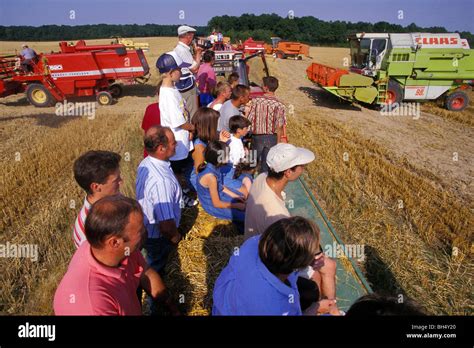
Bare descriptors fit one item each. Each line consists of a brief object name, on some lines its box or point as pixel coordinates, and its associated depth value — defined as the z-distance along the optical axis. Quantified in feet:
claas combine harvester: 36.86
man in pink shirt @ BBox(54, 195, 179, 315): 5.15
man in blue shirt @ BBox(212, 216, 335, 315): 5.39
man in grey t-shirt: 14.78
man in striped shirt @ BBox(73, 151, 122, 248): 7.39
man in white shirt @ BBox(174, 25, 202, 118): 17.31
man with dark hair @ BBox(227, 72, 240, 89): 20.47
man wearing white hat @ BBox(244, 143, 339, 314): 7.97
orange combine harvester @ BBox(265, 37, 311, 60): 90.12
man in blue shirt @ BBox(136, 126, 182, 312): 8.52
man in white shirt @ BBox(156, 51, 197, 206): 12.69
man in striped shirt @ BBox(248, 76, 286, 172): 14.66
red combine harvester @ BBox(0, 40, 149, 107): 36.81
